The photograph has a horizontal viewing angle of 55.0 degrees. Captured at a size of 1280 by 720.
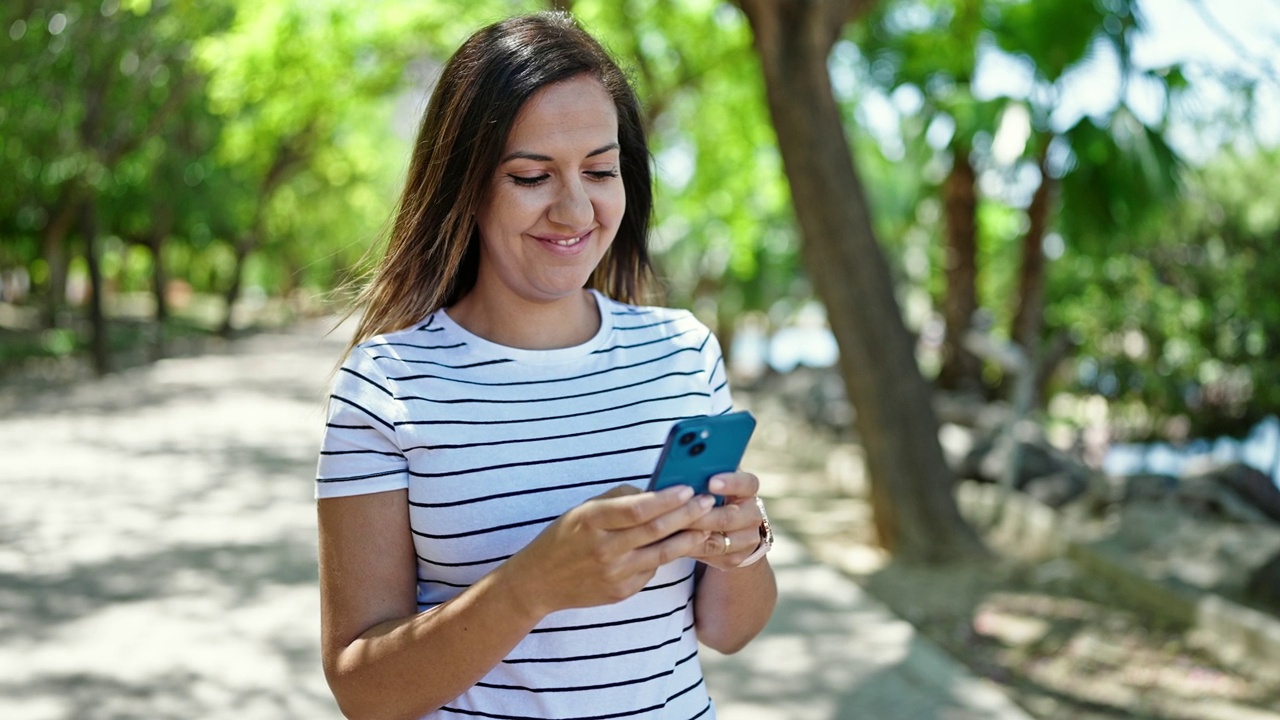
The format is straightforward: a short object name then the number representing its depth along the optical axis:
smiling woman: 1.61
